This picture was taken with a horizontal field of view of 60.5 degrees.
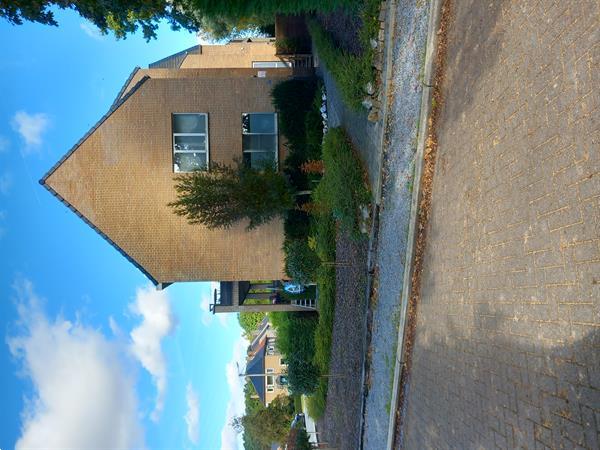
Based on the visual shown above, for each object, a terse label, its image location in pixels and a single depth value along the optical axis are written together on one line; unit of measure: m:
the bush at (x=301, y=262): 18.16
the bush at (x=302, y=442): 20.62
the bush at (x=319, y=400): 21.03
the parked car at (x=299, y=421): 27.26
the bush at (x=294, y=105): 20.11
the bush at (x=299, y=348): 19.36
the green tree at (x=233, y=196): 16.69
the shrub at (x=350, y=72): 13.33
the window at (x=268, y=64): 26.16
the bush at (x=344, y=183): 14.38
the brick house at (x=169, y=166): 19.78
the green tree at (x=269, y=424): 30.52
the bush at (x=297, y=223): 20.47
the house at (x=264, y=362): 51.97
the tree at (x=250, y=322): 88.06
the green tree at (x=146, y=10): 13.70
